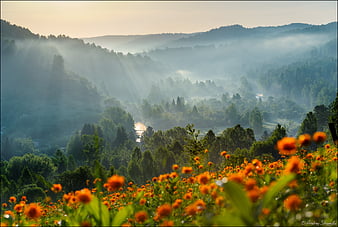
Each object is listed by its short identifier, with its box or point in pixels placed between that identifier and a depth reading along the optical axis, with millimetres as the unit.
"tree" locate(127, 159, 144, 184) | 58281
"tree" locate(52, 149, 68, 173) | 79188
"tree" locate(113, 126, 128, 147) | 118831
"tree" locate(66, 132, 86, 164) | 105438
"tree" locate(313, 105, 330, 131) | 93125
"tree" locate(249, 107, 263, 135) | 191000
